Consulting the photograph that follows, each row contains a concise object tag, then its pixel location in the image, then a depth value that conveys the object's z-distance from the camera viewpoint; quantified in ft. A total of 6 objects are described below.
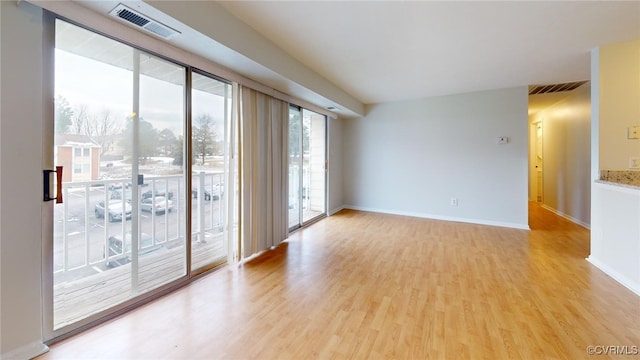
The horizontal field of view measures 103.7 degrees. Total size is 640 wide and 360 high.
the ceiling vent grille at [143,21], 5.28
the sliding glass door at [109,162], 6.02
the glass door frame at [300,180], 14.07
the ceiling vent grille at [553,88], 14.38
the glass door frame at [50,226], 5.12
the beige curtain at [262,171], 9.70
